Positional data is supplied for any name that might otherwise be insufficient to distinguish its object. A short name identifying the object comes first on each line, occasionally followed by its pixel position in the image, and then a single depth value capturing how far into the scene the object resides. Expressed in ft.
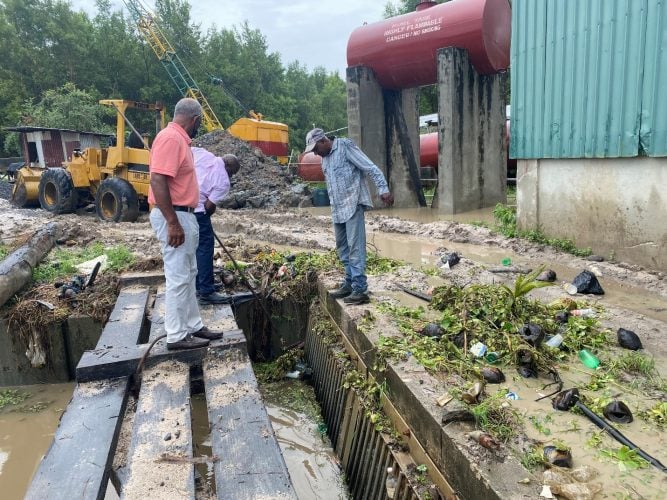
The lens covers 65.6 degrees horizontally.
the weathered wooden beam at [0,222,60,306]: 17.97
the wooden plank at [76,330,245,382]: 11.87
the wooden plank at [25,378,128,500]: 8.21
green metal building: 19.62
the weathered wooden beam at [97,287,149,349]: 13.74
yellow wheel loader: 41.50
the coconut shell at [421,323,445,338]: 13.07
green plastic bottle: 11.41
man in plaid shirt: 15.47
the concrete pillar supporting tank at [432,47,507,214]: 38.34
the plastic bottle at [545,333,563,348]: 12.22
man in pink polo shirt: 11.57
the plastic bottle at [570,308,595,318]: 14.63
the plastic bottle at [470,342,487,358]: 11.89
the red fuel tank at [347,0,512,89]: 36.99
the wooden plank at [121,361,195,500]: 8.21
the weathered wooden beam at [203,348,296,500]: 8.23
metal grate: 11.01
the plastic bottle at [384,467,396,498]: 10.32
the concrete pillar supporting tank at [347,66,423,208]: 46.37
